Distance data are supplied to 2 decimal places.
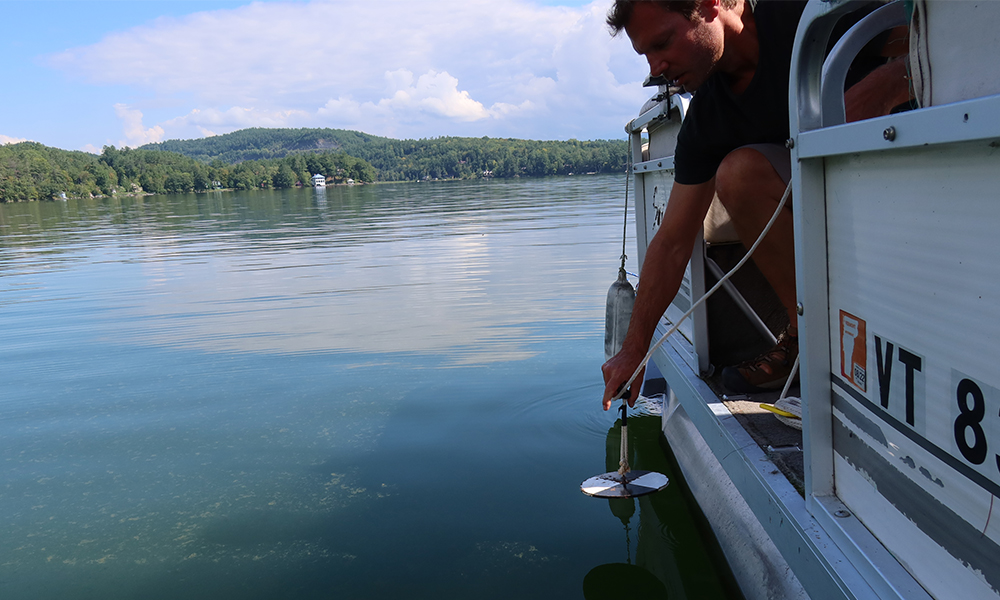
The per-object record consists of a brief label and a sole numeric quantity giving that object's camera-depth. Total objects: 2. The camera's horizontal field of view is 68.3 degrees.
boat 1.11
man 2.18
